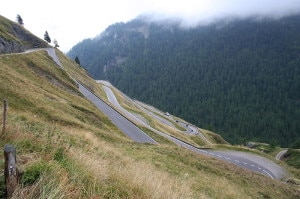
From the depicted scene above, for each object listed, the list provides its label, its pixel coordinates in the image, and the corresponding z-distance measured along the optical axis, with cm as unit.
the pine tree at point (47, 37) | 13777
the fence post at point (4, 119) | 876
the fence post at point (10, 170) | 522
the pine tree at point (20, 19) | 13327
